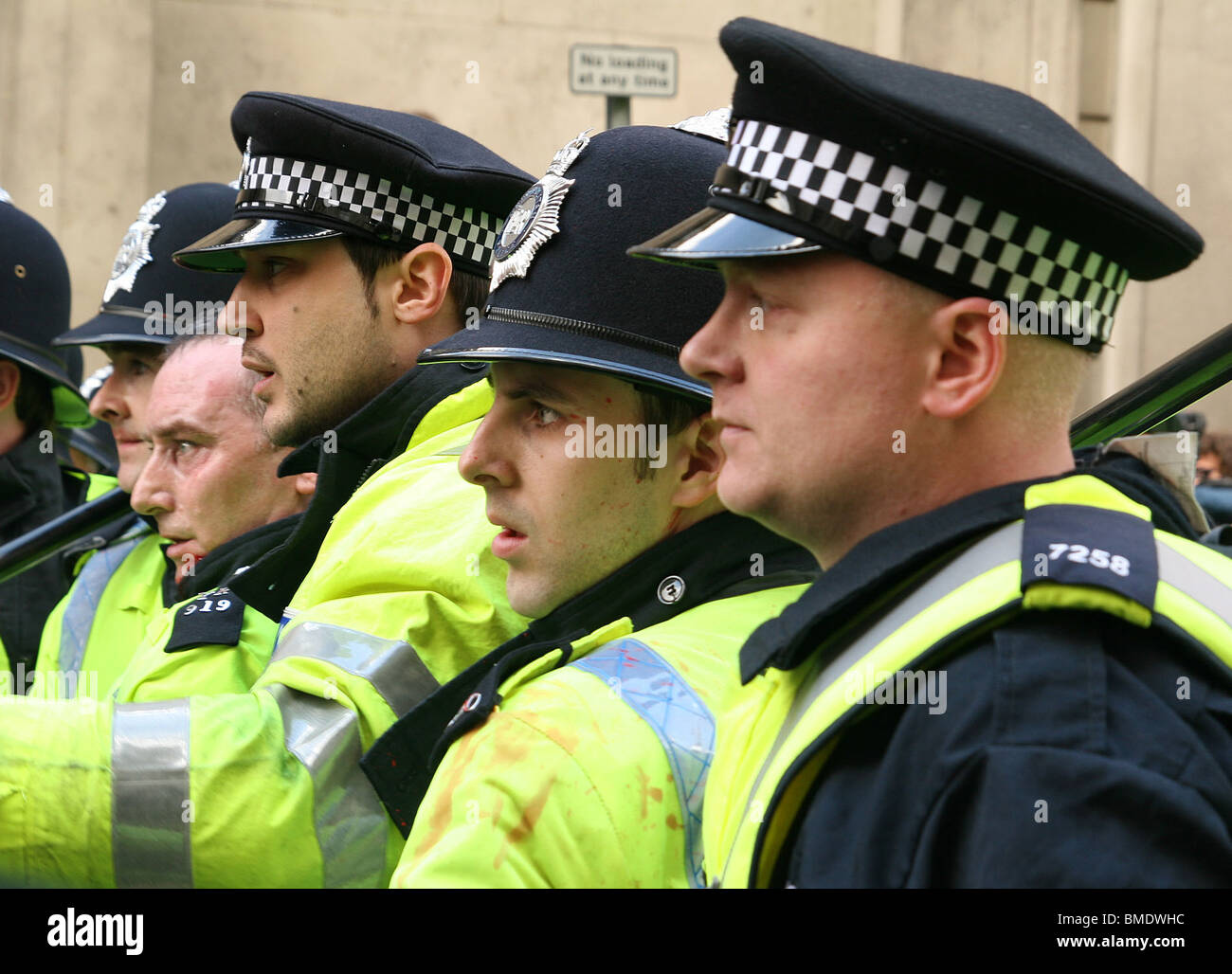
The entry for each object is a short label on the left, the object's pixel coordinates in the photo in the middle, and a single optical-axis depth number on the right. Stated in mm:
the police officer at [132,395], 8227
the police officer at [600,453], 4488
